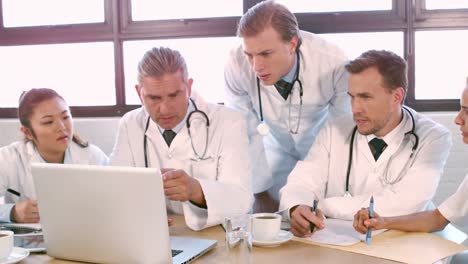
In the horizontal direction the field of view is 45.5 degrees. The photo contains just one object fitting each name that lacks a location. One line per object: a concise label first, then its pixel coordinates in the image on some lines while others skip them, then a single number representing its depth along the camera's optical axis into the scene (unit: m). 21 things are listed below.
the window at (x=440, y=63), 3.26
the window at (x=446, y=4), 3.21
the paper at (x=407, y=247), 1.37
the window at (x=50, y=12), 3.65
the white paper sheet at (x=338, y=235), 1.50
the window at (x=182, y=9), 3.47
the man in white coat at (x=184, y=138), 1.89
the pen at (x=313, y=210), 1.58
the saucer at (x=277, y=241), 1.44
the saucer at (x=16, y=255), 1.33
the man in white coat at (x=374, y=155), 1.86
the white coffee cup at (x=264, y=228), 1.46
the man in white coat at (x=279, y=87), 2.25
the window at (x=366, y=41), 3.29
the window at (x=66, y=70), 3.68
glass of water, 1.28
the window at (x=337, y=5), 3.28
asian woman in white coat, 2.17
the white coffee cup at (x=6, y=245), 1.32
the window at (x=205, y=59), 3.52
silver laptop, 1.23
